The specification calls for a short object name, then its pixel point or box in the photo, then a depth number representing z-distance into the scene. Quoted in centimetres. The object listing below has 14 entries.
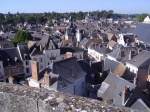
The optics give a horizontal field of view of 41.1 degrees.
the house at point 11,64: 3069
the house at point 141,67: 2478
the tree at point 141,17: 10574
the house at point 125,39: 4816
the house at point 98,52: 3788
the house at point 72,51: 3549
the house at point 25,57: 3256
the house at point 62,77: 1878
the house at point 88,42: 5010
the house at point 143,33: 4856
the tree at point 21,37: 4992
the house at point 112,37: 5984
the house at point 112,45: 4391
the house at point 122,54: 2902
